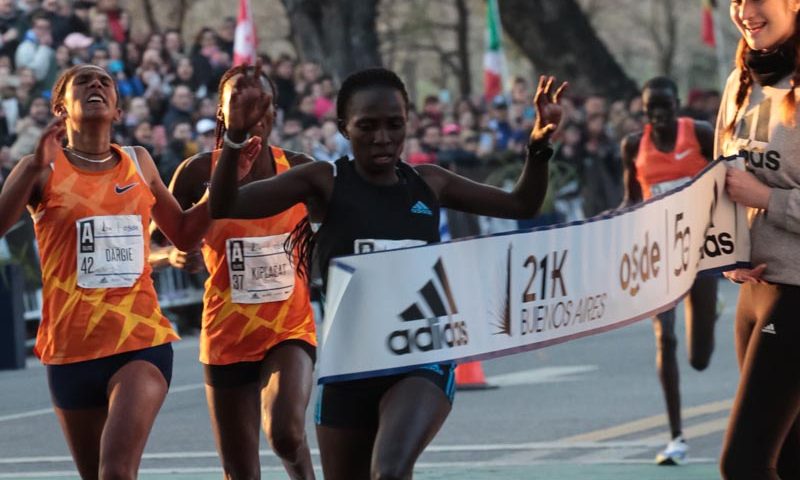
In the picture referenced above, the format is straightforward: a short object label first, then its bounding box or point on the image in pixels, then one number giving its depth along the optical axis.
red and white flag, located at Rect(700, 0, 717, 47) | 35.72
